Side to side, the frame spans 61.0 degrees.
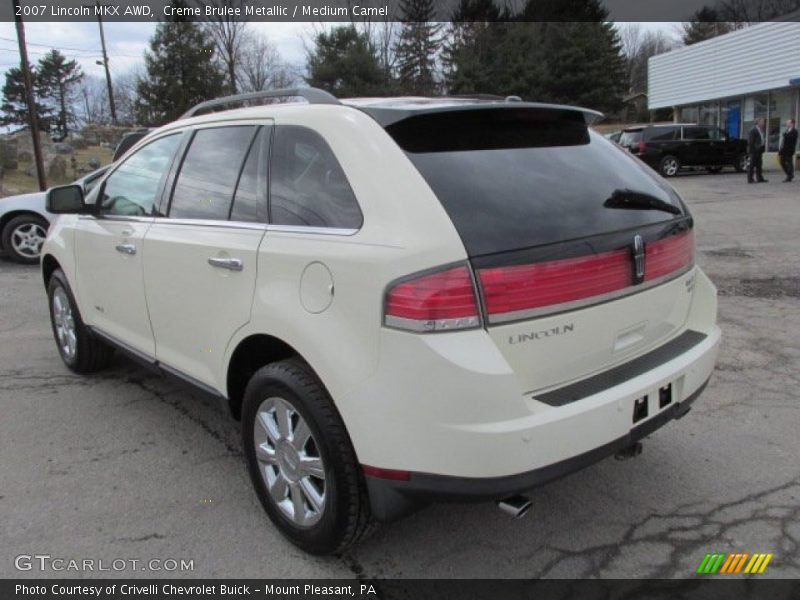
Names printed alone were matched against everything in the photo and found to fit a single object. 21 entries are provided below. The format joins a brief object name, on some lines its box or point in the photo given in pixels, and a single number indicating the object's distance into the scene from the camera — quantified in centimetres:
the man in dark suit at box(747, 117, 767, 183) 1854
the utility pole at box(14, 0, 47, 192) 1864
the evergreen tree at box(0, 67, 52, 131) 6725
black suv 2223
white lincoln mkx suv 220
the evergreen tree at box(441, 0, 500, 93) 5272
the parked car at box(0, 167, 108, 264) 970
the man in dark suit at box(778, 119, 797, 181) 1838
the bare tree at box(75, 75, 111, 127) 7556
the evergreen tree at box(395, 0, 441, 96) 5447
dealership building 2366
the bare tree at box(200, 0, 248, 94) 4516
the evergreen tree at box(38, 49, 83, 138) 7131
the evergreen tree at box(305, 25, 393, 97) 4359
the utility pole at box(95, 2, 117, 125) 4678
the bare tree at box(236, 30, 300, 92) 5200
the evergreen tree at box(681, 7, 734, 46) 5941
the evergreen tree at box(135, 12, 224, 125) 4259
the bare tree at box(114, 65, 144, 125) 6491
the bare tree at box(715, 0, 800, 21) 5688
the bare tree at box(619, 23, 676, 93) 7281
